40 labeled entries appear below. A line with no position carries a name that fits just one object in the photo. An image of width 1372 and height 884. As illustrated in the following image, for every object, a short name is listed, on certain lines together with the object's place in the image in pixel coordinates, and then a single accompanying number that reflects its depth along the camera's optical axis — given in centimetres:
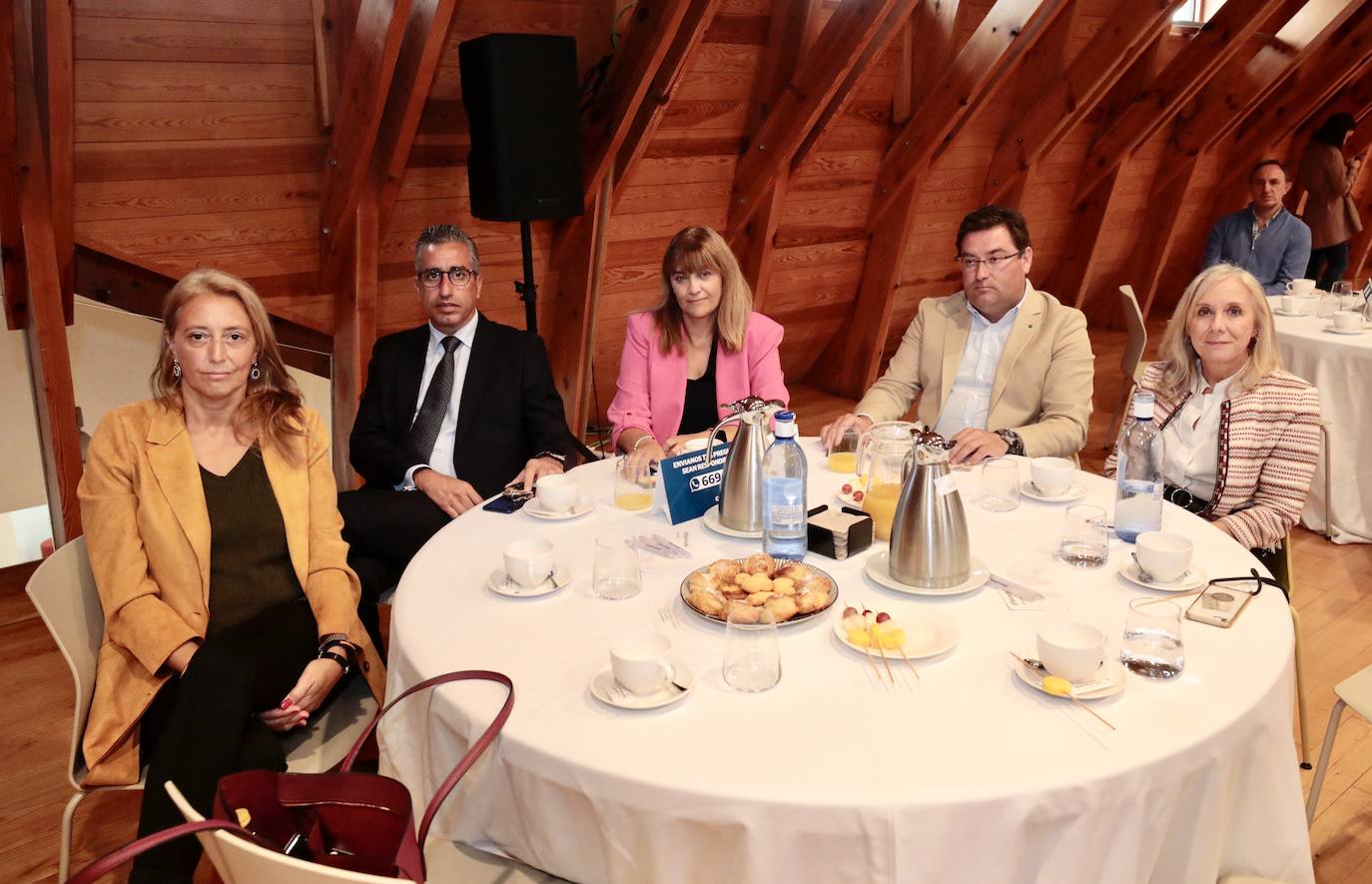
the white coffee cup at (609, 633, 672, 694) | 143
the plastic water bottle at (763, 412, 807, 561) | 183
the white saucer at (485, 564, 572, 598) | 176
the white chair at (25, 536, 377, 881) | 181
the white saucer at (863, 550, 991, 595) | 172
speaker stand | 385
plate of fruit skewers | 154
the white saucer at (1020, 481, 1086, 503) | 215
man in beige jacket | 279
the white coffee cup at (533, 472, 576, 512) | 212
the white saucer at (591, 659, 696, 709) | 142
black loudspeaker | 342
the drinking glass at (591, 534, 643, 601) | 176
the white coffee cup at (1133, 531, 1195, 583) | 175
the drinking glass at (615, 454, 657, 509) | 219
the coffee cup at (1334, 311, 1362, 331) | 401
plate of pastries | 165
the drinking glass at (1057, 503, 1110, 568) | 186
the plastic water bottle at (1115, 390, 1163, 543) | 196
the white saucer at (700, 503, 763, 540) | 200
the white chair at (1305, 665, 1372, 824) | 194
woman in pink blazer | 303
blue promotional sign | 205
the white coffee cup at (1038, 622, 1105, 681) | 143
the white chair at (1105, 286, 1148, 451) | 461
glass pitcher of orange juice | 195
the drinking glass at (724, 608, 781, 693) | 147
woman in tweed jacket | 232
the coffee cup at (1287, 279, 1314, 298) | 480
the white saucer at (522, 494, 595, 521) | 212
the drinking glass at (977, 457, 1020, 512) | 211
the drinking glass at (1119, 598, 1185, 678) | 148
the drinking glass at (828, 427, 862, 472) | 239
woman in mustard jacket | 182
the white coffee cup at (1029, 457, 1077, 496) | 216
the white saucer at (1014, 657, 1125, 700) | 141
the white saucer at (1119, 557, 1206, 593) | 175
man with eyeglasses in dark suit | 286
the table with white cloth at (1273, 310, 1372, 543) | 384
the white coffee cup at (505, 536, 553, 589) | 175
